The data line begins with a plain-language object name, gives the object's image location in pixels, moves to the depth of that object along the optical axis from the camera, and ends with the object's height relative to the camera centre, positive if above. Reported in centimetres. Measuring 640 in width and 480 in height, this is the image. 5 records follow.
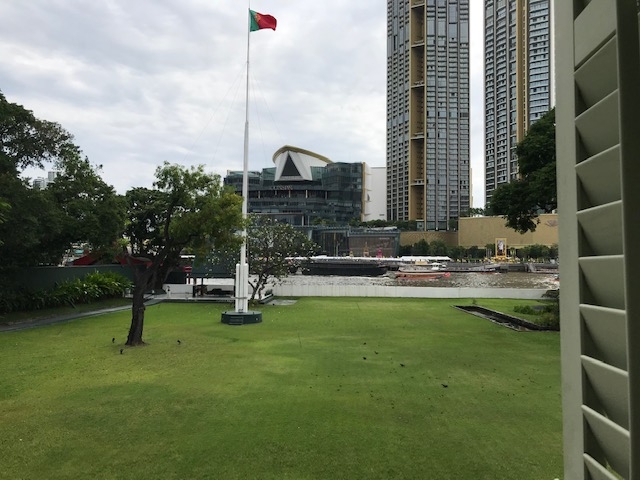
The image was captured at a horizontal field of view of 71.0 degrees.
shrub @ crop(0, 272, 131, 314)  1647 -141
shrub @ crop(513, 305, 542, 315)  1772 -187
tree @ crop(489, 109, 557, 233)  1625 +311
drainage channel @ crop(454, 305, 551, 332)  1408 -202
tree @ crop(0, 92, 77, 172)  1650 +462
